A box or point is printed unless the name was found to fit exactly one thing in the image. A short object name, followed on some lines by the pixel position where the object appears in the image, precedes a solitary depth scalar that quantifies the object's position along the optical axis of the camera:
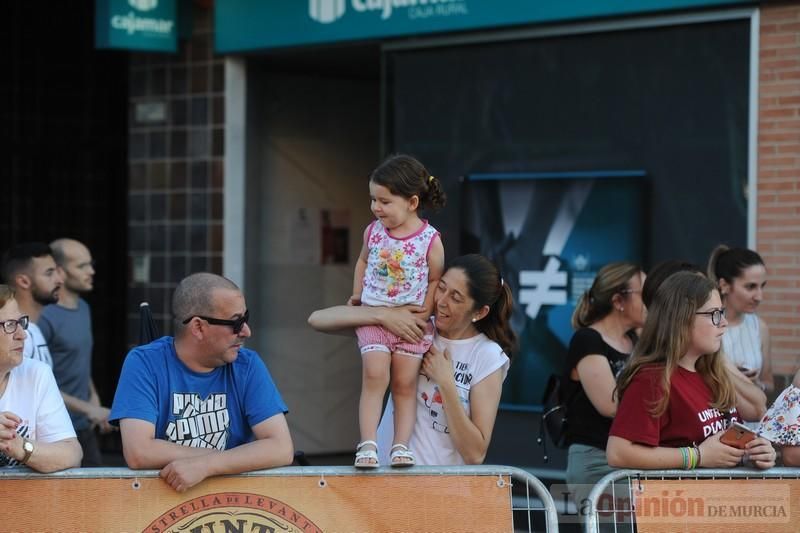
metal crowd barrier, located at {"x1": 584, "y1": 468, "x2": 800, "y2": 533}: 8.67
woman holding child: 9.55
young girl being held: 9.91
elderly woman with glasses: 9.25
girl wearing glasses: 8.98
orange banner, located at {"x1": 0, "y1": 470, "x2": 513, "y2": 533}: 8.53
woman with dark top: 11.11
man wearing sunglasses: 8.75
